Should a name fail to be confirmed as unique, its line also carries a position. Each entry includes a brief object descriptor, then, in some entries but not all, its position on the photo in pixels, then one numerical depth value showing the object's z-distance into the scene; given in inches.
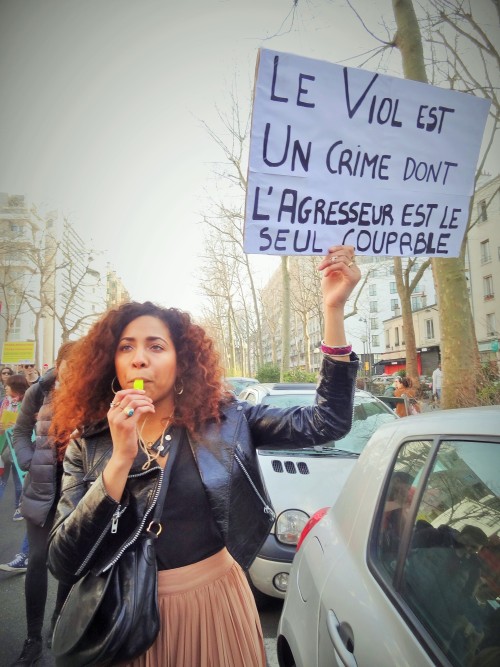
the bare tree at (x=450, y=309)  211.8
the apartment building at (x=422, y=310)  1258.6
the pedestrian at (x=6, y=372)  327.5
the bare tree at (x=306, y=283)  964.6
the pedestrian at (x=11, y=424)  191.9
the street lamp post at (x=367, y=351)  1763.0
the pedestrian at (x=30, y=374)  208.1
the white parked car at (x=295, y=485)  117.9
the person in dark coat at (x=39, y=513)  100.1
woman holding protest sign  49.4
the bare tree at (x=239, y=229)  788.6
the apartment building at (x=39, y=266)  1004.6
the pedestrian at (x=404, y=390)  291.6
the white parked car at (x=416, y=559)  40.6
